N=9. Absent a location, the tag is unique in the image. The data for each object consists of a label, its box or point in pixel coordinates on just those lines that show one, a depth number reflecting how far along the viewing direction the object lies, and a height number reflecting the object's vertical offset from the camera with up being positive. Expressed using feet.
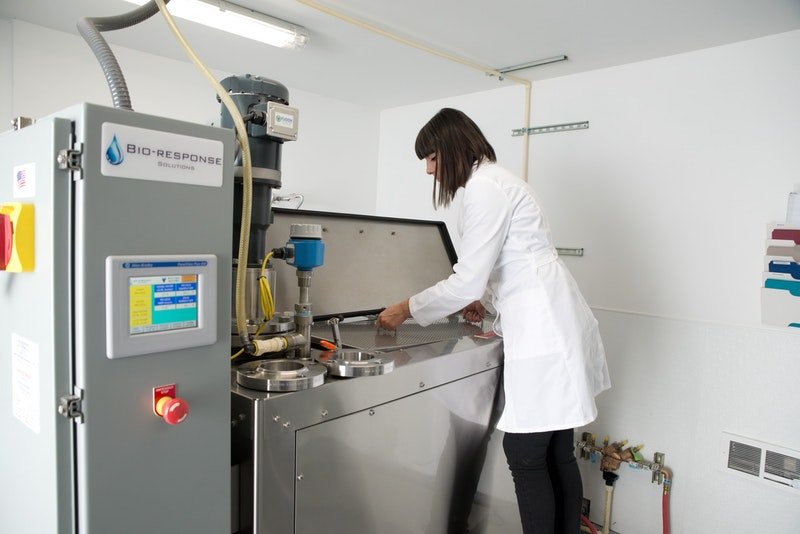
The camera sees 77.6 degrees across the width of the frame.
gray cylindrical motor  3.36 +0.70
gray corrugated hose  2.54 +1.07
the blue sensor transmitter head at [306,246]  3.53 -0.04
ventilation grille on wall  5.64 -2.45
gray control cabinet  2.13 -0.44
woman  4.25 -0.63
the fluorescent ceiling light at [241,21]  5.91 +2.72
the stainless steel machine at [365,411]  2.92 -1.18
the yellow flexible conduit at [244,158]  2.82 +0.46
